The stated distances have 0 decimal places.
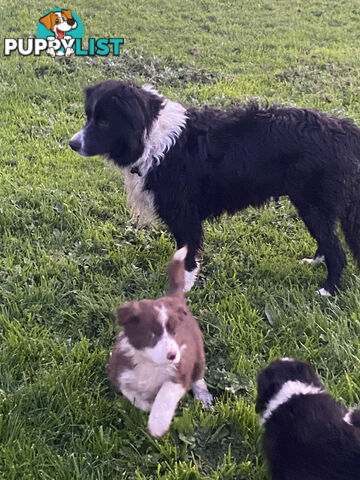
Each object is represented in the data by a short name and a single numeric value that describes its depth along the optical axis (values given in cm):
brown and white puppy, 221
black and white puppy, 185
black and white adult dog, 309
